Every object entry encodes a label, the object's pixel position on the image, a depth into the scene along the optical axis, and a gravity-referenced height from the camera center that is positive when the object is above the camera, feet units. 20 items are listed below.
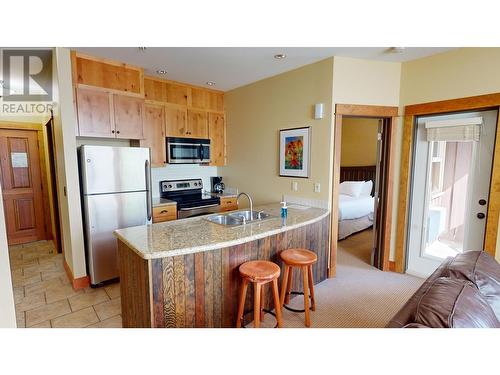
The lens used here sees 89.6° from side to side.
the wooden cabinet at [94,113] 9.54 +1.88
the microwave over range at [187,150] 12.57 +0.60
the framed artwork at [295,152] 10.84 +0.46
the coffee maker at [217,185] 15.55 -1.43
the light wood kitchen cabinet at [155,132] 11.82 +1.40
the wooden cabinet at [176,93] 12.51 +3.46
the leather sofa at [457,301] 3.04 -1.94
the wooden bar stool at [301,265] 7.29 -2.98
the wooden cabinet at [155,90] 11.80 +3.41
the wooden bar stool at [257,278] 6.26 -2.89
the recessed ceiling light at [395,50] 8.86 +4.00
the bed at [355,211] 15.37 -3.11
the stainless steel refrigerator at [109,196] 9.28 -1.35
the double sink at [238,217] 8.87 -1.99
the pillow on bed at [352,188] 18.33 -1.90
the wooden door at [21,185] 14.12 -1.36
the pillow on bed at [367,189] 18.89 -2.05
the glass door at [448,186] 8.94 -0.94
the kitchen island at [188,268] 5.59 -2.61
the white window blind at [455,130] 8.91 +1.21
